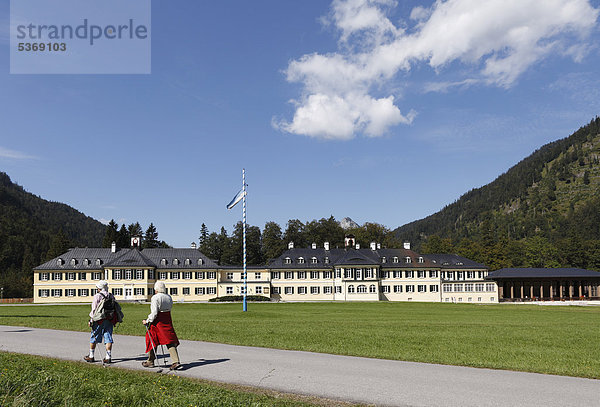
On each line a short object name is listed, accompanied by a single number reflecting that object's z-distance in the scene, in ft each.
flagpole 128.57
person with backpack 38.40
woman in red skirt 35.29
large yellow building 259.80
